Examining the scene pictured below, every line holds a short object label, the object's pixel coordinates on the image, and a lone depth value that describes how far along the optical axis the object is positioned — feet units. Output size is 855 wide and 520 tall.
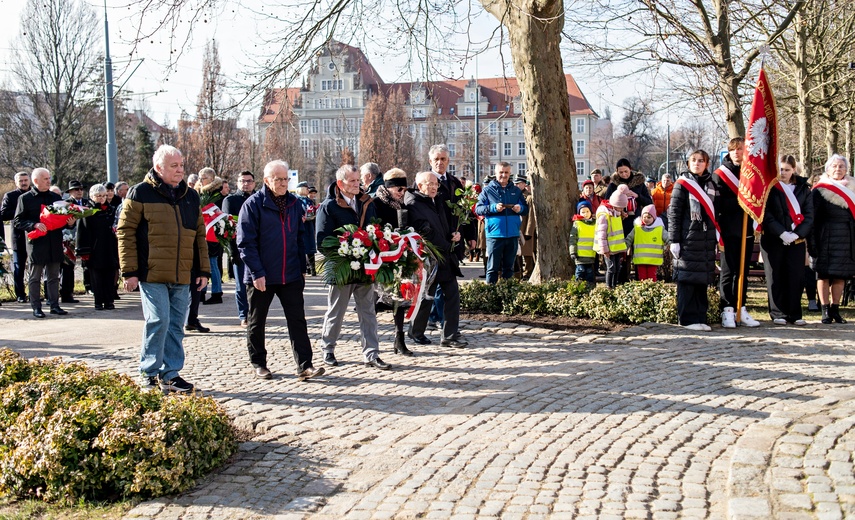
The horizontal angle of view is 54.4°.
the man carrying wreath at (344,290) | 27.86
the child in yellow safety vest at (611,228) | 41.22
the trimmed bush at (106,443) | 16.17
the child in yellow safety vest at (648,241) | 41.88
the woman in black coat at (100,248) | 43.21
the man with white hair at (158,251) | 23.72
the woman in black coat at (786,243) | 35.94
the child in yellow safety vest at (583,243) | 41.98
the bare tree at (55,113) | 141.79
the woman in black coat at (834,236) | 36.29
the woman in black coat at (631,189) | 44.06
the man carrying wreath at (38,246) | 40.63
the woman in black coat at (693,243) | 33.60
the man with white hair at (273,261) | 25.64
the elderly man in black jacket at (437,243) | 29.86
